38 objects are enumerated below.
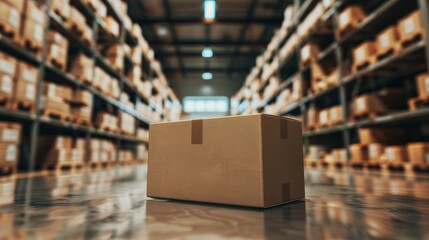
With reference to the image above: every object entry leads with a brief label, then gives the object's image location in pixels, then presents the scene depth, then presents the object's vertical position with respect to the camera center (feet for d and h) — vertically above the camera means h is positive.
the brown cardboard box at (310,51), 22.08 +8.71
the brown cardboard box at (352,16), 16.68 +8.87
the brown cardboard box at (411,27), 11.71 +5.92
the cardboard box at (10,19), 11.00 +5.84
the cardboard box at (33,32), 12.46 +5.95
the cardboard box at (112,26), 22.16 +11.09
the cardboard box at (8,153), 11.23 -0.02
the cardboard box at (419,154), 12.04 -0.01
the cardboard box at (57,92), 14.38 +3.57
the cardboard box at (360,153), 16.12 +0.04
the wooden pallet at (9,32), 11.16 +5.31
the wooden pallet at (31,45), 12.33 +5.29
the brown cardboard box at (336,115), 18.17 +2.74
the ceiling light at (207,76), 63.26 +19.07
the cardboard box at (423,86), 11.51 +3.07
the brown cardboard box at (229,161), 4.72 -0.15
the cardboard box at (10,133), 11.29 +0.89
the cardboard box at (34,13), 12.53 +6.97
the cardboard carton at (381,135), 15.33 +1.11
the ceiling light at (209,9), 33.68 +19.05
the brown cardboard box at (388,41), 13.46 +5.94
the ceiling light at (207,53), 47.82 +19.13
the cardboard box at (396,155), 13.24 -0.06
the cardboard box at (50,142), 15.72 +0.65
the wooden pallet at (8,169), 11.41 -0.73
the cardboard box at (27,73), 12.17 +3.86
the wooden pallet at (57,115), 14.31 +2.21
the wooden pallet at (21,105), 11.70 +2.26
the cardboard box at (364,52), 15.29 +6.04
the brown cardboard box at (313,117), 21.97 +3.08
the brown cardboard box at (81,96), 17.51 +3.82
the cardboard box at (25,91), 12.01 +2.93
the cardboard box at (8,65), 11.09 +3.85
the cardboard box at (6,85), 11.07 +2.92
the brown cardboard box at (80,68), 17.75 +5.82
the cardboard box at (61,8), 14.85 +8.51
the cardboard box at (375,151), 14.74 +0.15
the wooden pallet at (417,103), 11.92 +2.36
